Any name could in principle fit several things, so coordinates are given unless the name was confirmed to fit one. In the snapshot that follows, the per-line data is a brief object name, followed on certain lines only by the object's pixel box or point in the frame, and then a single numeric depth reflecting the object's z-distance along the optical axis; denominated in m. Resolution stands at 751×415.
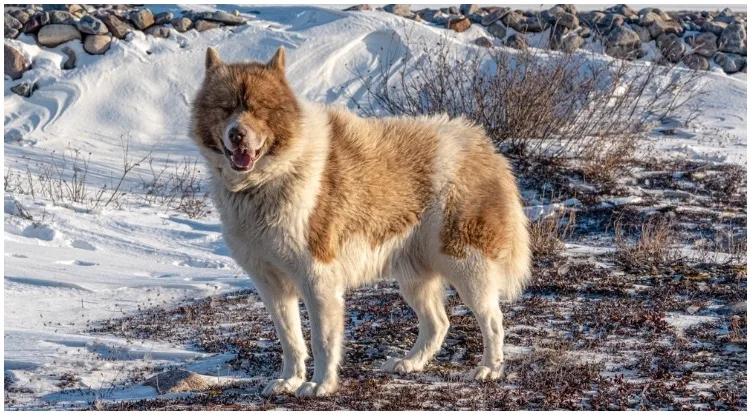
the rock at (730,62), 18.94
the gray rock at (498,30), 18.72
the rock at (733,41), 19.44
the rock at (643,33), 19.08
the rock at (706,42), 18.91
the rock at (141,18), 17.91
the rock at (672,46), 18.23
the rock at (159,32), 17.91
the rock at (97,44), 17.31
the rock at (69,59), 17.11
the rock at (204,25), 18.14
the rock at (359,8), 19.19
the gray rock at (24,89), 16.59
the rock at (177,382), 5.66
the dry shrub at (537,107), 12.91
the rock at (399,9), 19.45
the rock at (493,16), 18.91
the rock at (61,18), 17.55
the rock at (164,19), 18.16
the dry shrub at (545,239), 9.18
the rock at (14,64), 16.95
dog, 5.32
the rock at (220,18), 18.31
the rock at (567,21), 18.69
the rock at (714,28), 19.64
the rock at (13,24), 17.45
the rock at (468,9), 19.78
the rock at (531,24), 18.66
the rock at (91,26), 17.47
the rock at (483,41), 17.50
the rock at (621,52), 16.85
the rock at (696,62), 18.41
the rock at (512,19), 18.85
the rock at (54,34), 17.39
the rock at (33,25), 17.55
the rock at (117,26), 17.67
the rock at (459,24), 18.62
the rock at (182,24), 18.06
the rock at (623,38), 18.33
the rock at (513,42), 16.74
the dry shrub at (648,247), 8.83
